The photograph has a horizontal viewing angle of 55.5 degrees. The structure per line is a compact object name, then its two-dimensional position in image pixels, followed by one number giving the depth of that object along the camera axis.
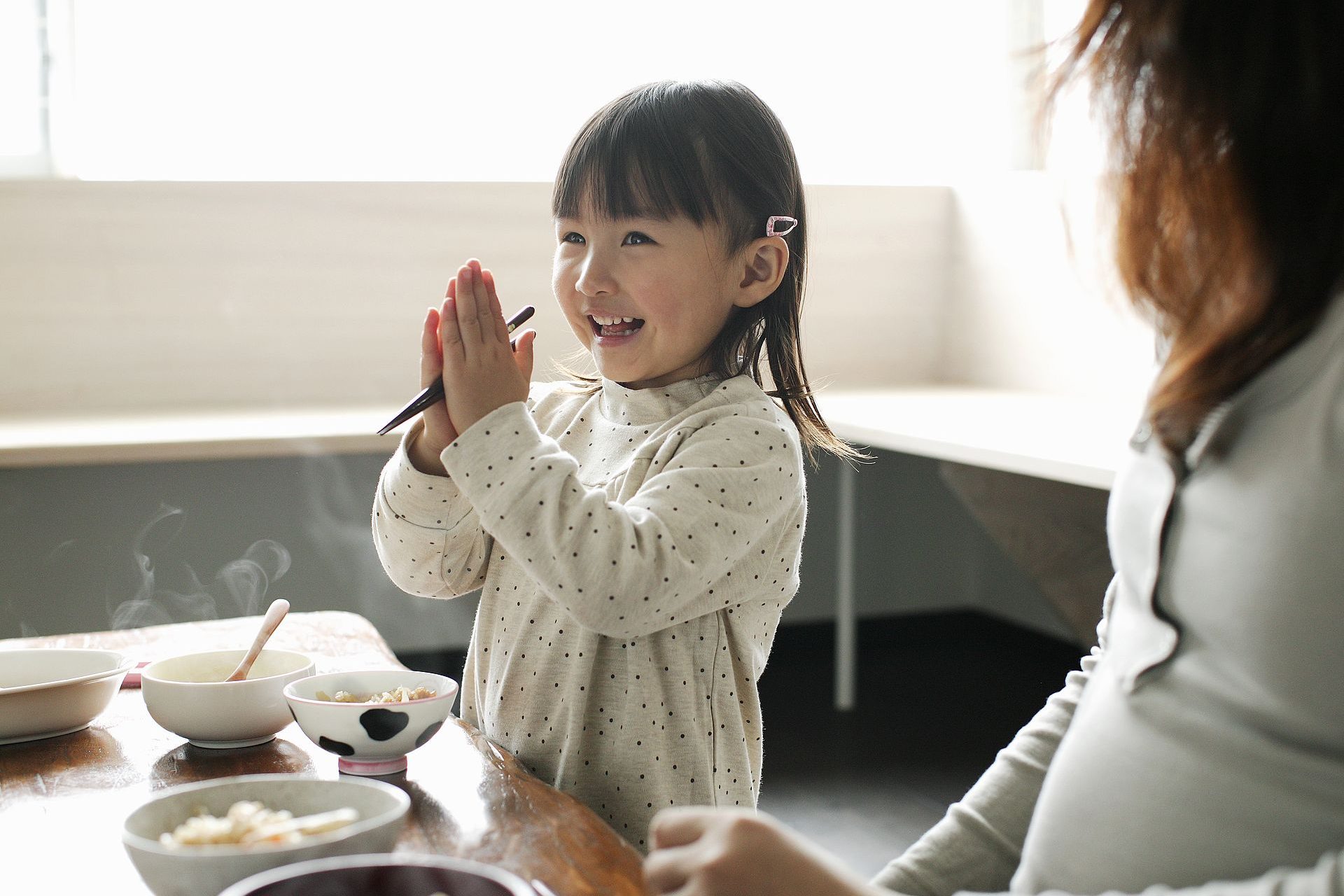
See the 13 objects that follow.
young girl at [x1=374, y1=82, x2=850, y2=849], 0.98
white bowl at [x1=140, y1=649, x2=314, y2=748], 0.92
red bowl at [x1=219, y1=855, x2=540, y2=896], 0.60
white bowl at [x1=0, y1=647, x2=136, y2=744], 0.95
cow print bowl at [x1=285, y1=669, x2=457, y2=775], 0.86
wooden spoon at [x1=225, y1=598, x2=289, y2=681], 1.05
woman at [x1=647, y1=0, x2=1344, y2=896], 0.60
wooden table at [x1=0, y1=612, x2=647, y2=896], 0.74
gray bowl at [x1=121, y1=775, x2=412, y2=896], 0.64
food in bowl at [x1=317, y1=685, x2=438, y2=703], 0.95
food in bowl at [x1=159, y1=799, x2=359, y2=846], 0.66
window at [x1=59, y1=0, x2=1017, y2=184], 3.09
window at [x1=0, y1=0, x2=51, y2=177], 2.95
